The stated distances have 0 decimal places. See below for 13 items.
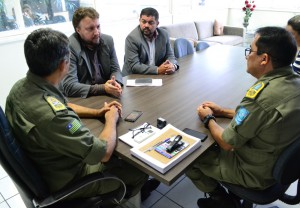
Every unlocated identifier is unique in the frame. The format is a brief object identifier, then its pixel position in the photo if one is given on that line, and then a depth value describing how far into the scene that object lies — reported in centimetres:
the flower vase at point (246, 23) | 580
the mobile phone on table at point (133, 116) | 140
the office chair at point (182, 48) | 275
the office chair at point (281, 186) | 100
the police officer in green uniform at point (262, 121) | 104
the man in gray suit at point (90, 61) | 172
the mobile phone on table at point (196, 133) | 123
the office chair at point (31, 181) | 91
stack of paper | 103
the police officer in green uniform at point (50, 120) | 97
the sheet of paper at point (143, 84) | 190
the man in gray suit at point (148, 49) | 216
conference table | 116
